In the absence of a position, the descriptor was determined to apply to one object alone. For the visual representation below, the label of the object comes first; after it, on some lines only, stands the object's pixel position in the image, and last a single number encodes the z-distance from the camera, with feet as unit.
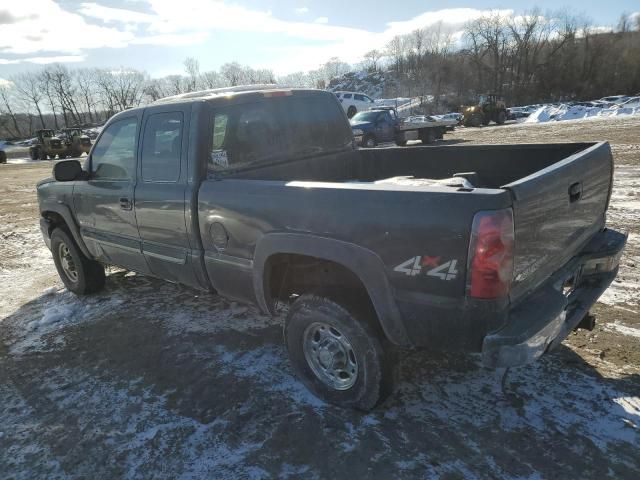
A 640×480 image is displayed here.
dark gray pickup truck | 7.14
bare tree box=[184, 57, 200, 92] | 360.03
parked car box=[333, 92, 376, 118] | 108.78
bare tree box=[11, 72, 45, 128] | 326.03
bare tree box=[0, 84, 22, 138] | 299.17
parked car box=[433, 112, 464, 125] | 120.54
